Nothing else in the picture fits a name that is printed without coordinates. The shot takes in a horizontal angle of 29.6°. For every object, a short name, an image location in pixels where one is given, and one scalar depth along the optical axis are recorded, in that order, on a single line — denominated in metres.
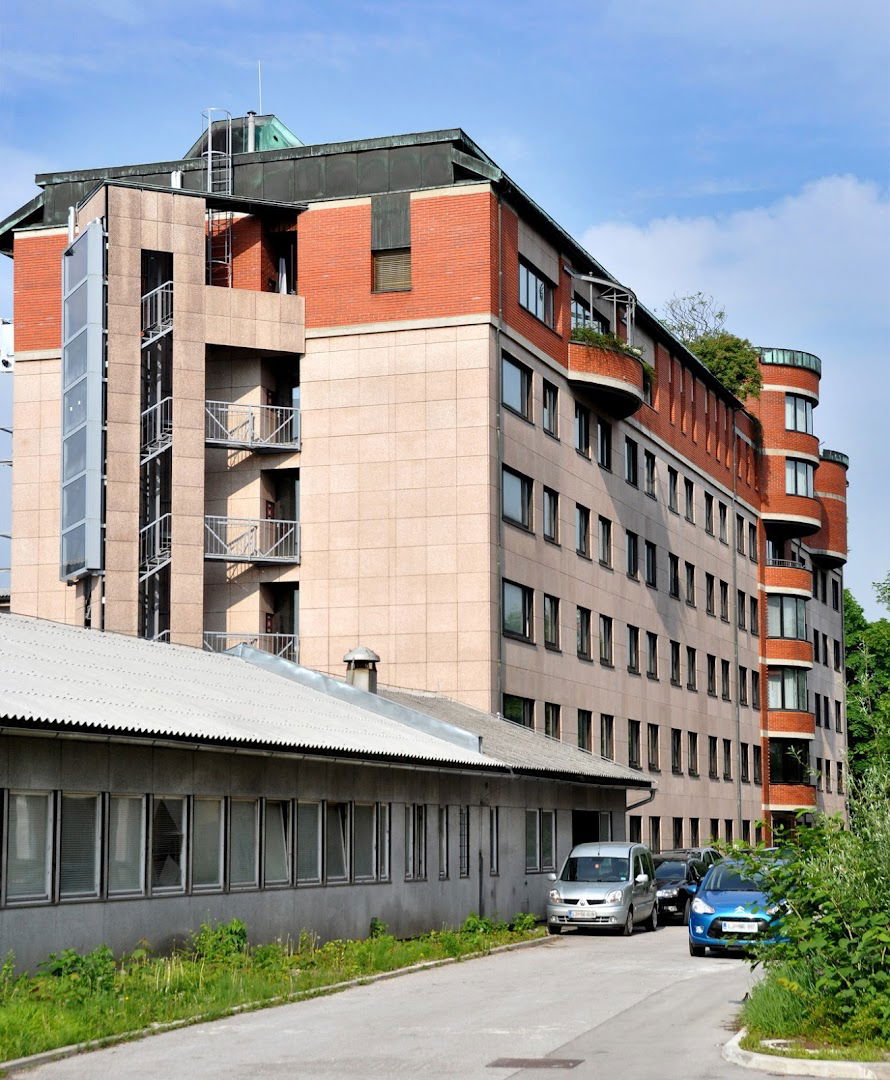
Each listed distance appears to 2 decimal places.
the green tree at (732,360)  73.94
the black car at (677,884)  39.22
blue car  27.30
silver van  34.00
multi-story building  43.66
